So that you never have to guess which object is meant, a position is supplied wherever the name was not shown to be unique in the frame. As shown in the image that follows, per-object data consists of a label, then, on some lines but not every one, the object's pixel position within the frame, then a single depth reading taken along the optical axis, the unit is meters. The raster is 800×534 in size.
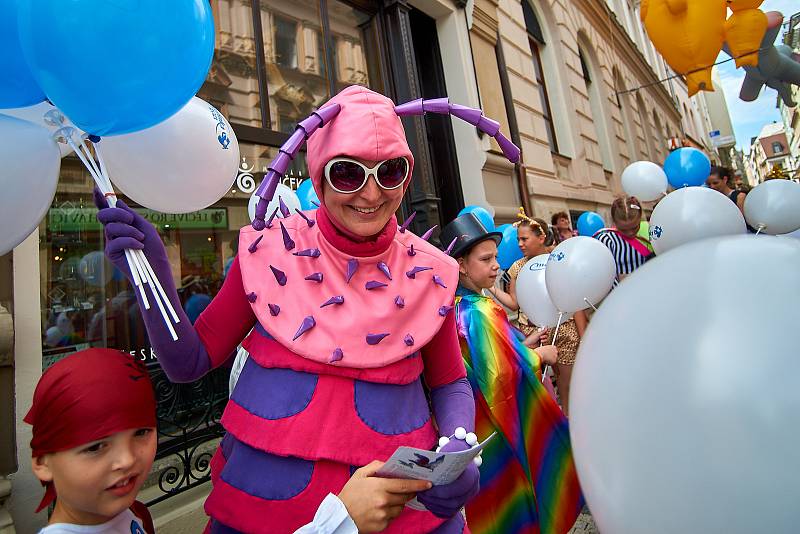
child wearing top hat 2.02
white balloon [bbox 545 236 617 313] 2.71
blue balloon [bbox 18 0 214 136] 0.89
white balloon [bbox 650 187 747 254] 2.55
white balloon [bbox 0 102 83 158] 1.20
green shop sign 2.75
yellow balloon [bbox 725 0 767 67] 4.00
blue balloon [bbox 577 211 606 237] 6.17
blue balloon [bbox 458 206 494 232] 3.56
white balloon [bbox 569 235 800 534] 0.59
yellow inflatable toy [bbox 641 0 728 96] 3.98
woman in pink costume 1.03
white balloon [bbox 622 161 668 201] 4.82
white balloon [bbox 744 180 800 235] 2.90
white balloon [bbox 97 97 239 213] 1.23
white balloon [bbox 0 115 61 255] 1.01
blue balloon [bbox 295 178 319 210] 2.59
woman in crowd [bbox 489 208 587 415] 3.57
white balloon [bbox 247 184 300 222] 2.54
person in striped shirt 3.45
